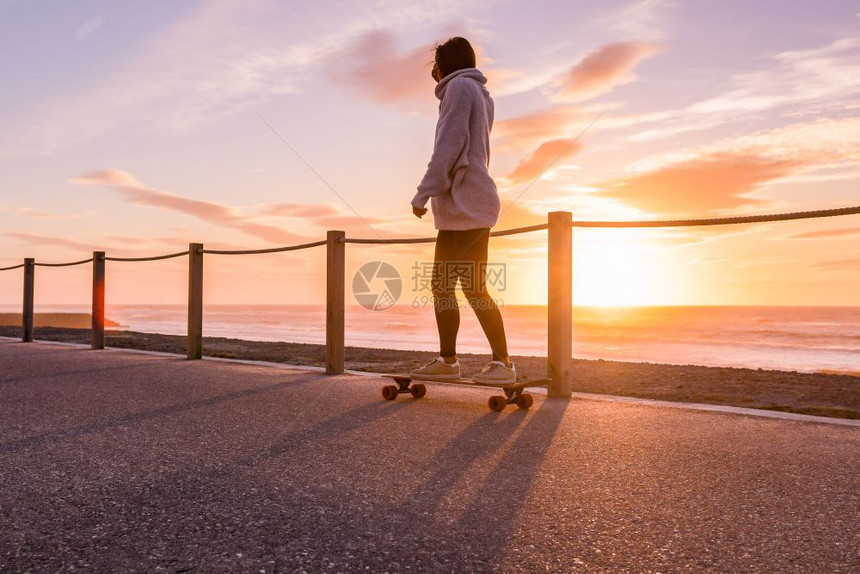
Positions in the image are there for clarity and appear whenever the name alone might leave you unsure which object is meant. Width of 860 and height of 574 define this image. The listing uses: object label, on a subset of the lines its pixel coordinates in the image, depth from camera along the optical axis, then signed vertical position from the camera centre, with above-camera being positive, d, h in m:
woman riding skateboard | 3.58 +0.62
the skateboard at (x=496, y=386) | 3.49 -0.53
